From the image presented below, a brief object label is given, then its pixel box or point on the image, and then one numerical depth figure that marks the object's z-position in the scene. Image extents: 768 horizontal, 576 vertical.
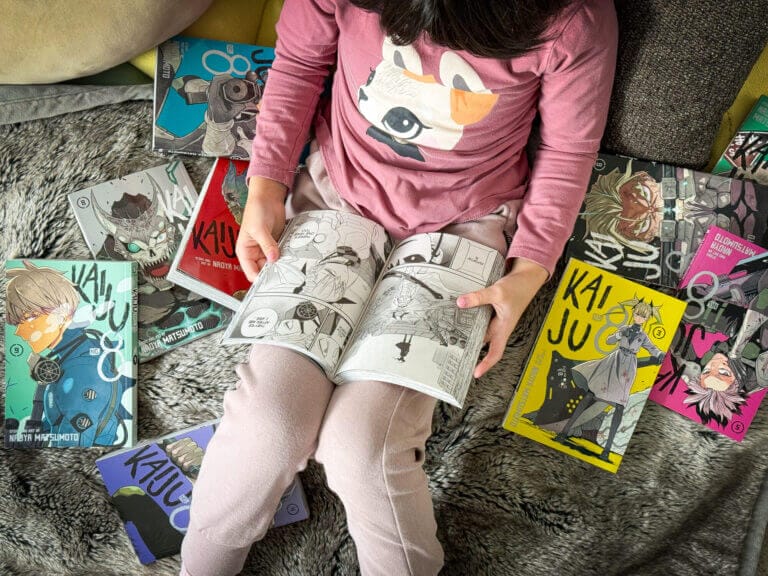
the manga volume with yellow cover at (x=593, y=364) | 0.91
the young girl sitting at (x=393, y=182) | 0.72
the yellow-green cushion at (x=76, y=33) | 0.83
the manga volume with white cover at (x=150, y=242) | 0.93
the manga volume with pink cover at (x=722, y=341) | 0.92
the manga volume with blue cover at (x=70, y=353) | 0.89
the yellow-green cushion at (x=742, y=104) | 0.95
